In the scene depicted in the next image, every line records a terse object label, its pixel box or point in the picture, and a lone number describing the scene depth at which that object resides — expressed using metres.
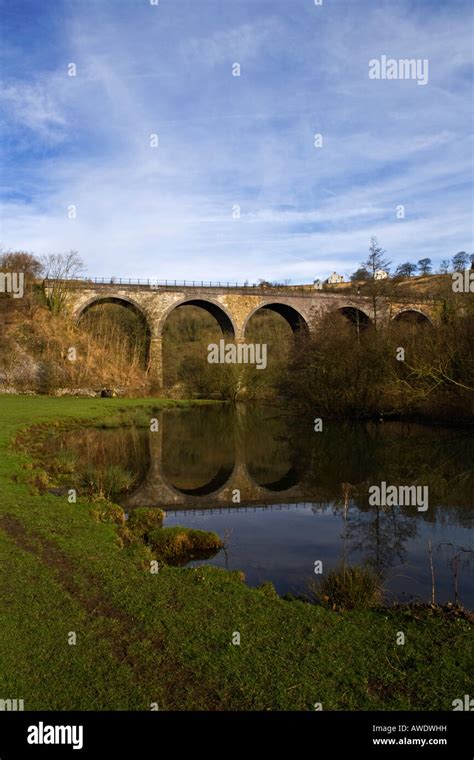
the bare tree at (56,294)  42.94
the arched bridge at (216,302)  44.22
